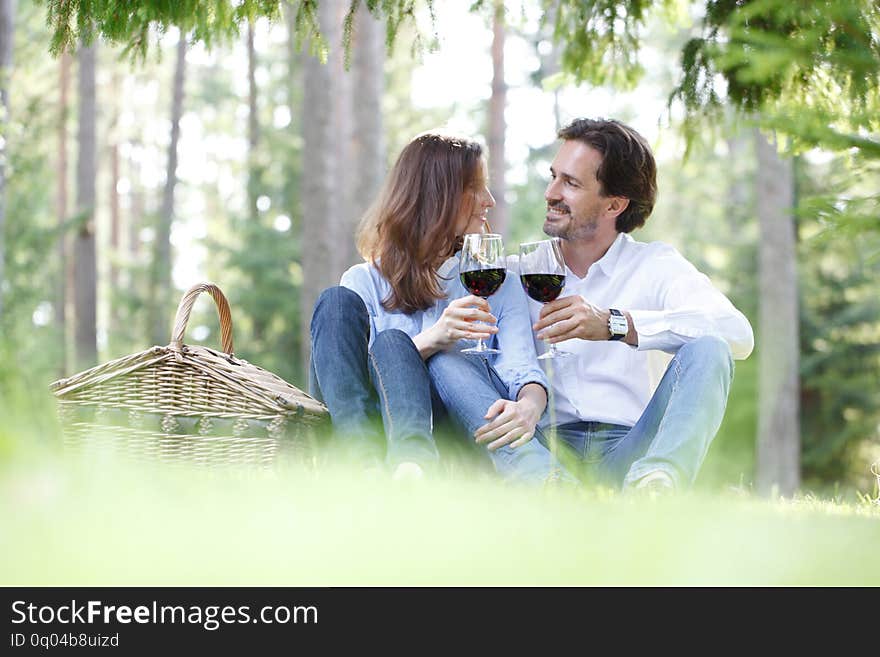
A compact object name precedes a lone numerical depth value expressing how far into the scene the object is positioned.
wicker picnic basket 3.08
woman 2.97
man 2.97
